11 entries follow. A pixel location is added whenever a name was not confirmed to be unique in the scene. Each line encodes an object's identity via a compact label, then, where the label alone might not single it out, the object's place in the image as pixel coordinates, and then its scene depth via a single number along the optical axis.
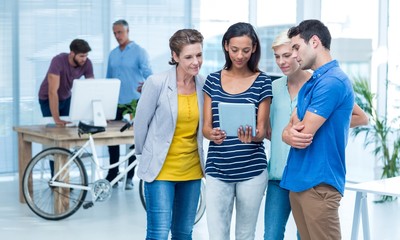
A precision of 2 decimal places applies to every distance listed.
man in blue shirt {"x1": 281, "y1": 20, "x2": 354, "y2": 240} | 3.26
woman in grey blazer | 3.87
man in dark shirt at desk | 7.02
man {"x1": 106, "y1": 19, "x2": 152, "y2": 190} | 7.82
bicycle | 6.33
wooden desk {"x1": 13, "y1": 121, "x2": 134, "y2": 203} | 6.42
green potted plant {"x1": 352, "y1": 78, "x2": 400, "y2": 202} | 7.08
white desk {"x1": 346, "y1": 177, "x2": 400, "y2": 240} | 4.13
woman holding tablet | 3.68
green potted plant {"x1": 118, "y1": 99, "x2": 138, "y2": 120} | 6.85
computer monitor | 6.57
